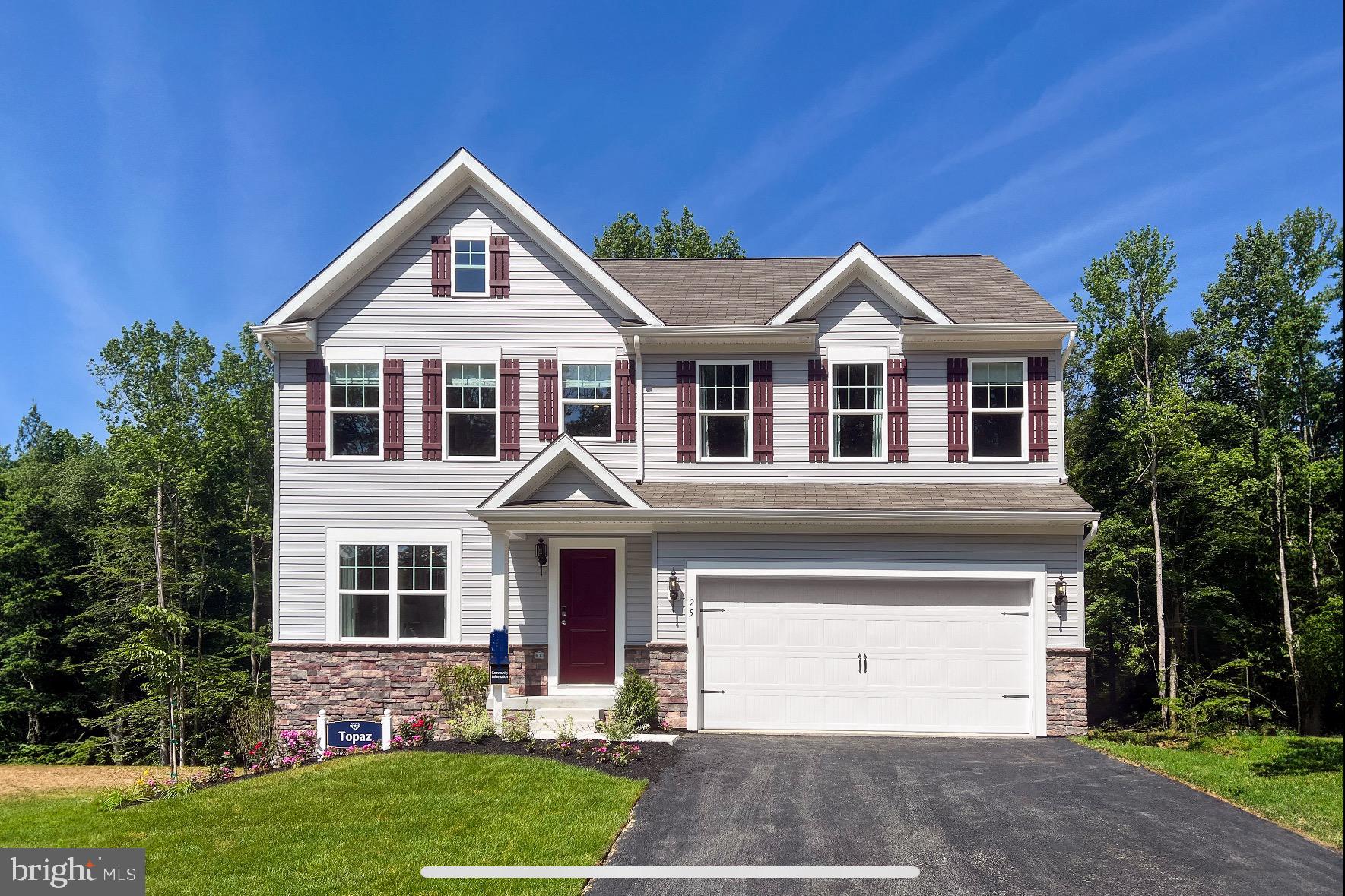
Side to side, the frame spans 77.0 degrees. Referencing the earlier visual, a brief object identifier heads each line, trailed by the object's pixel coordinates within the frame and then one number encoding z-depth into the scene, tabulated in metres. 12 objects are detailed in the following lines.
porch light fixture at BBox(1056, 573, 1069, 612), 12.43
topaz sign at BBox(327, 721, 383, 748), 12.18
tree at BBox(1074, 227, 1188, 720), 16.98
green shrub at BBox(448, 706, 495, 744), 11.25
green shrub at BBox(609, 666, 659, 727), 11.90
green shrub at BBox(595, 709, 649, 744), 11.00
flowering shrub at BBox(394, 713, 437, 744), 11.72
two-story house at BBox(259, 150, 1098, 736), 12.72
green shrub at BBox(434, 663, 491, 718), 12.75
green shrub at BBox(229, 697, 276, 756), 13.42
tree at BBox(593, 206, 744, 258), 31.02
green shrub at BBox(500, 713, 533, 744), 11.17
